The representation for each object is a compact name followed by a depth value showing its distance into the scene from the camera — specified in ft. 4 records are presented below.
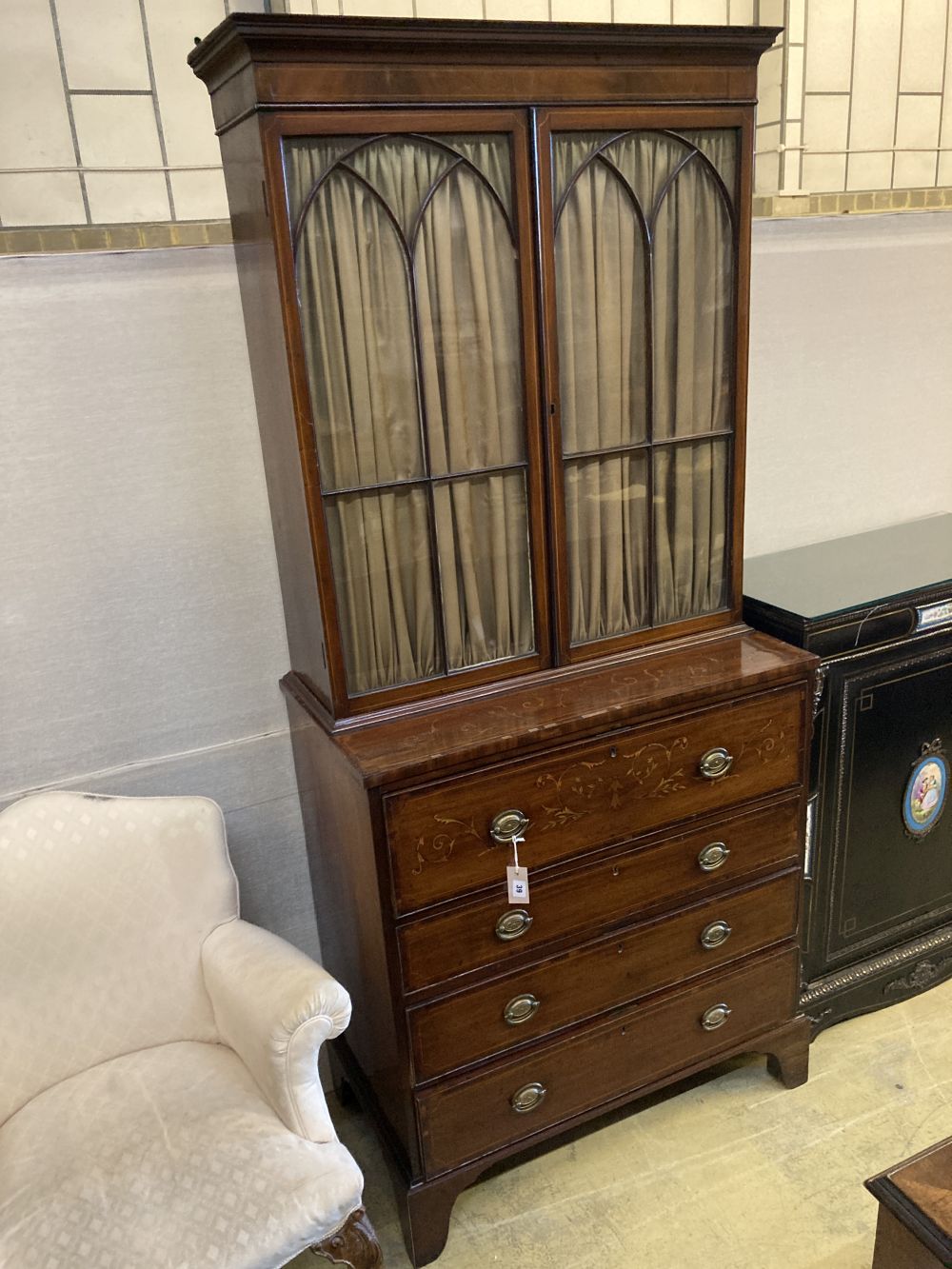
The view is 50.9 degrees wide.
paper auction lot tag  6.13
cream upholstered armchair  5.05
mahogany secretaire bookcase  5.44
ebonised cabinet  7.27
